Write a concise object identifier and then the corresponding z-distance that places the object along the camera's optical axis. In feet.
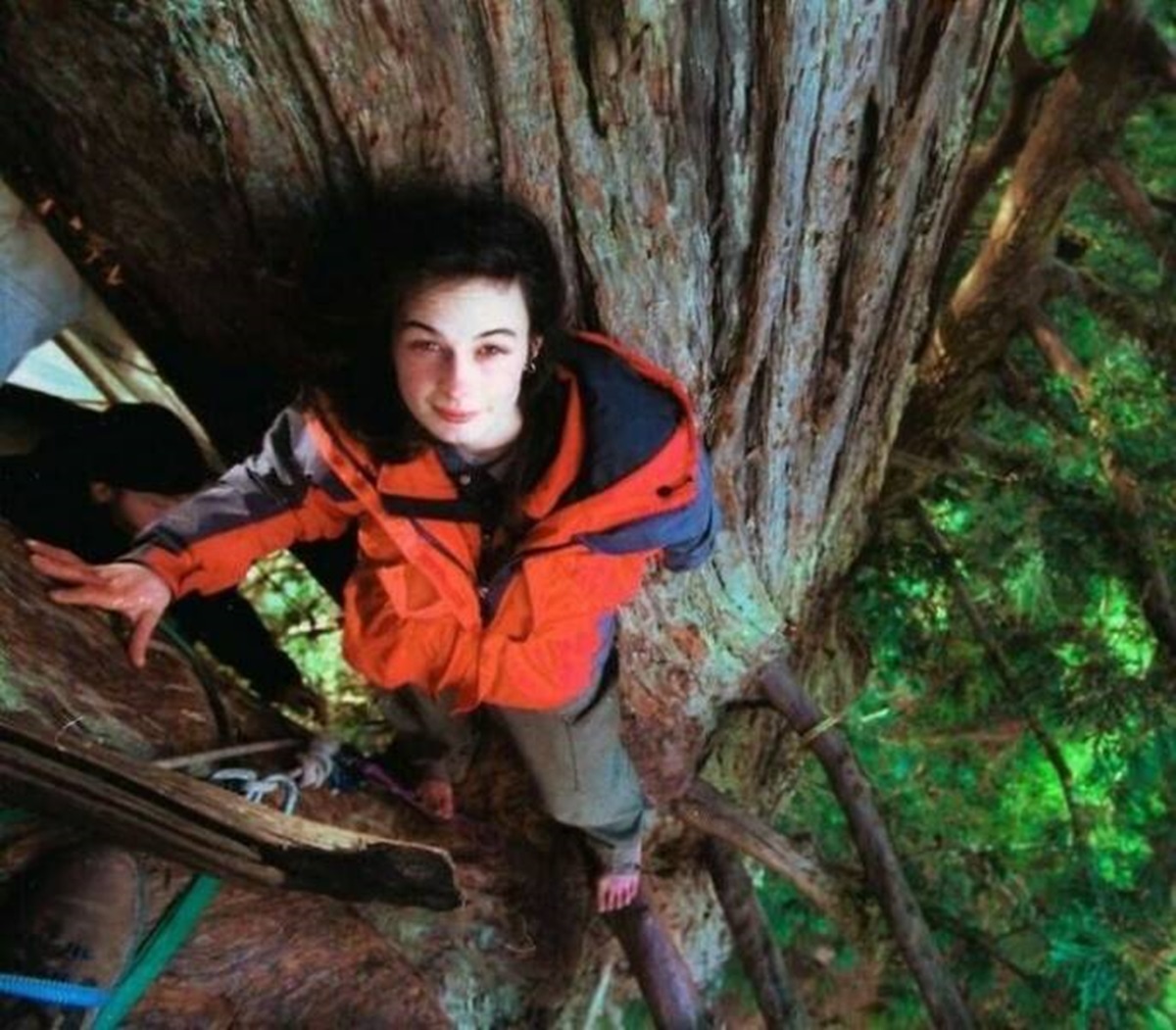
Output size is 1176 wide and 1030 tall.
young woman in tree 6.07
